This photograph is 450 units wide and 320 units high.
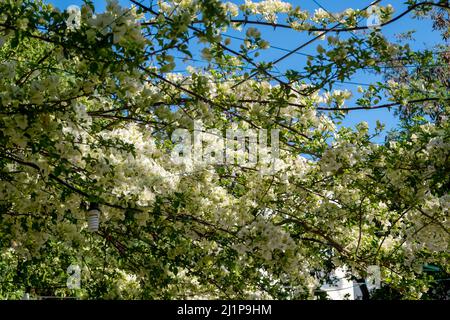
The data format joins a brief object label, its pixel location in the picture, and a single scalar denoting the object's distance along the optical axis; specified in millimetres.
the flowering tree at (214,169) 2340
